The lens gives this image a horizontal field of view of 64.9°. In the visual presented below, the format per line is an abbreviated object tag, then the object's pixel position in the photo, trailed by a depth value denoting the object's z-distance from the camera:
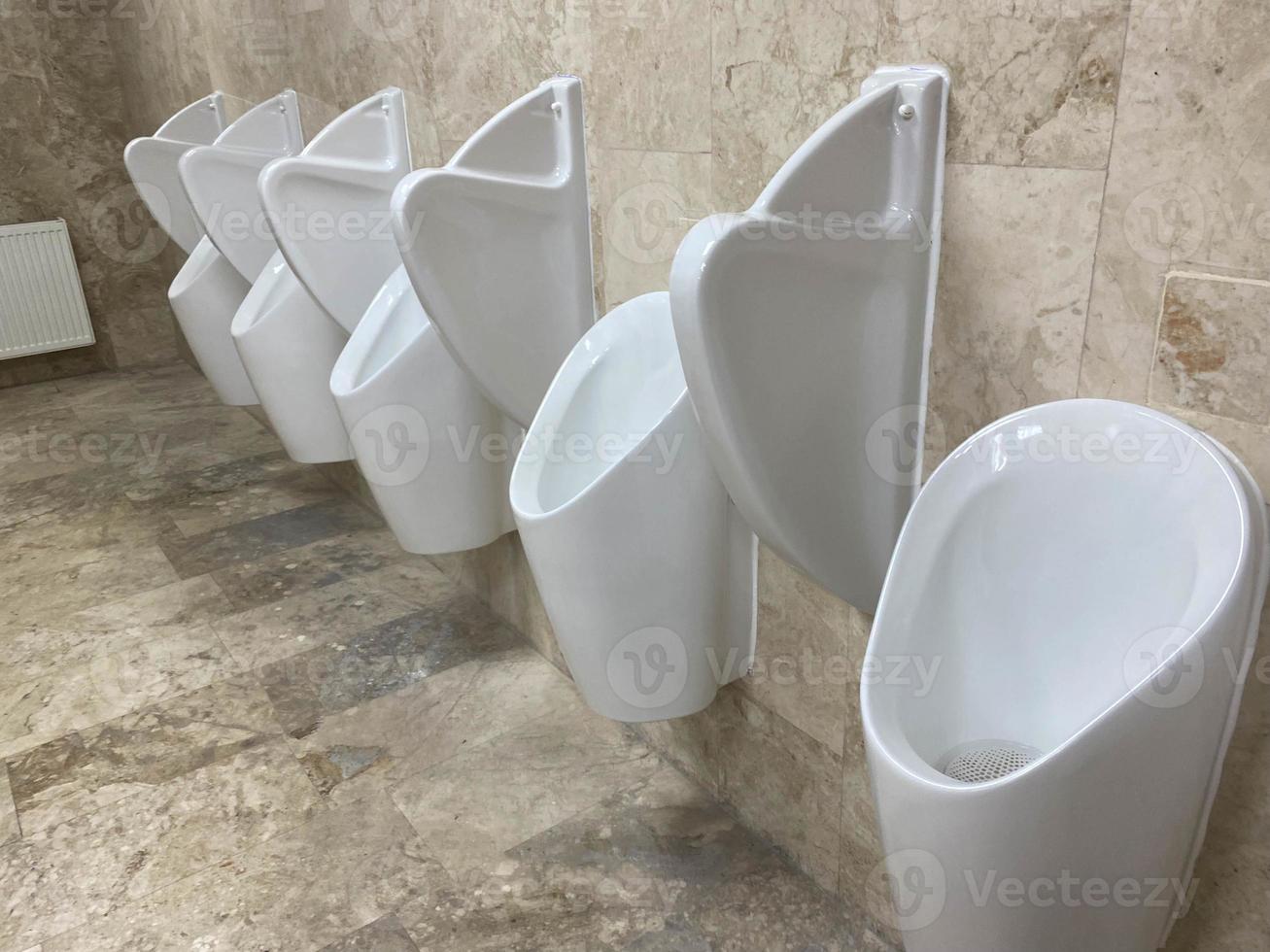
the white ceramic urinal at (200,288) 3.00
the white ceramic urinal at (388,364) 2.01
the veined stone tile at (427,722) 2.03
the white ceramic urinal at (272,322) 2.49
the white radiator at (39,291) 4.48
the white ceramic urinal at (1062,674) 0.83
